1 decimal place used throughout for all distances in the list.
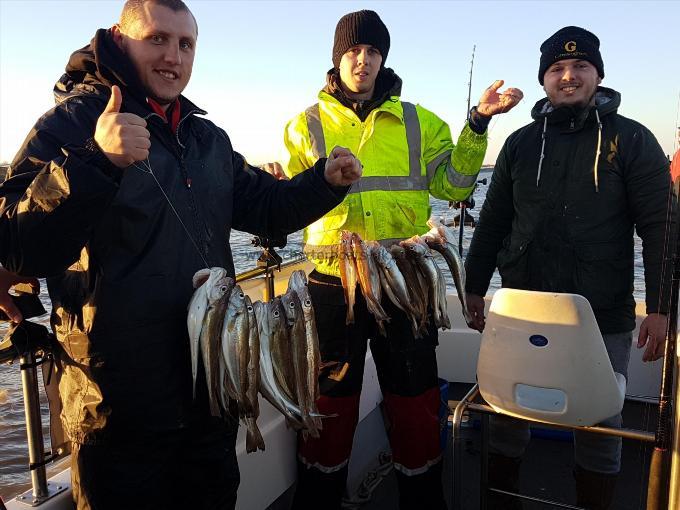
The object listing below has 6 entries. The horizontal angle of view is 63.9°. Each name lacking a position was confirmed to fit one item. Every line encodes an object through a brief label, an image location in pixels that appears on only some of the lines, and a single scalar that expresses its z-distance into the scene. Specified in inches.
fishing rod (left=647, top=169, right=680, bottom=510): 88.4
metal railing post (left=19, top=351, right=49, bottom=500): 85.5
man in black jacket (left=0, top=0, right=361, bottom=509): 82.0
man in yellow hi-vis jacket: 131.6
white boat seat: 95.5
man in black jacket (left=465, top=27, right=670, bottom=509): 124.3
